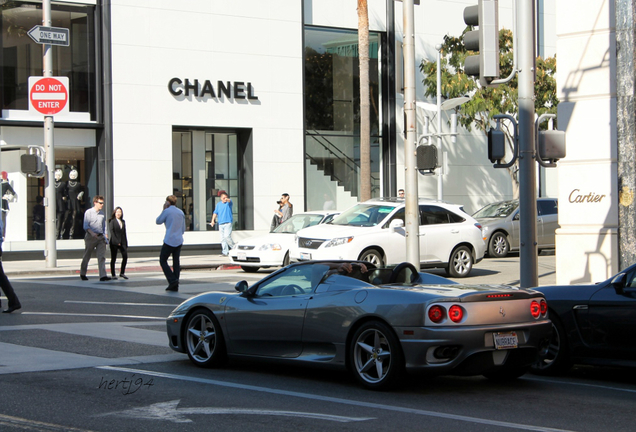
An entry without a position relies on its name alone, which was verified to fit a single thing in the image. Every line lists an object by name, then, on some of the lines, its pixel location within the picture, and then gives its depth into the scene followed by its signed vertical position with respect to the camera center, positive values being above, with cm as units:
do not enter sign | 2244 +325
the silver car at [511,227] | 2528 -47
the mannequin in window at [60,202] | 2584 +48
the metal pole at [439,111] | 2855 +345
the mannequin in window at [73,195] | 2600 +69
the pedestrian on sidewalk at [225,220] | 2589 -13
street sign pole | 2233 +111
